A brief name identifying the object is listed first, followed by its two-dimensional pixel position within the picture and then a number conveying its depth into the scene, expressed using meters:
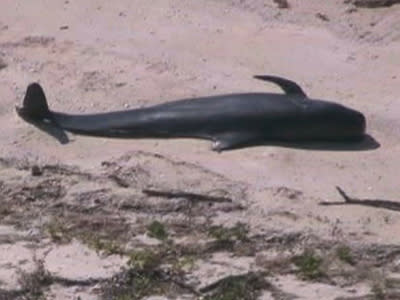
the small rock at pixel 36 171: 18.52
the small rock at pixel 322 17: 22.70
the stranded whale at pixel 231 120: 19.25
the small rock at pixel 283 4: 22.92
